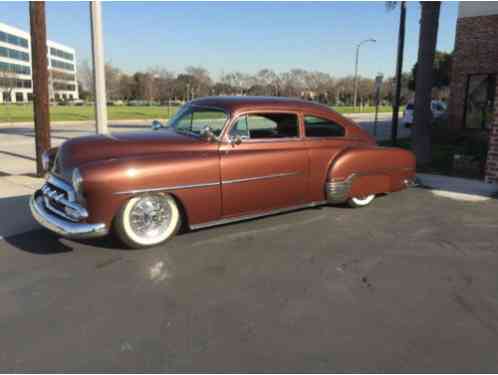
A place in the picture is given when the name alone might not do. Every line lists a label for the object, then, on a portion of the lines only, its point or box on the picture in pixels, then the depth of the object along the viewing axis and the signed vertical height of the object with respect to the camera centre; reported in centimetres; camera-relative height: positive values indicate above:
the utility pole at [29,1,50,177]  746 +62
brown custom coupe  403 -62
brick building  1271 +170
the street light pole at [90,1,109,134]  719 +80
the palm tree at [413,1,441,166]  966 +90
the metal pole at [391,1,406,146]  1233 +196
